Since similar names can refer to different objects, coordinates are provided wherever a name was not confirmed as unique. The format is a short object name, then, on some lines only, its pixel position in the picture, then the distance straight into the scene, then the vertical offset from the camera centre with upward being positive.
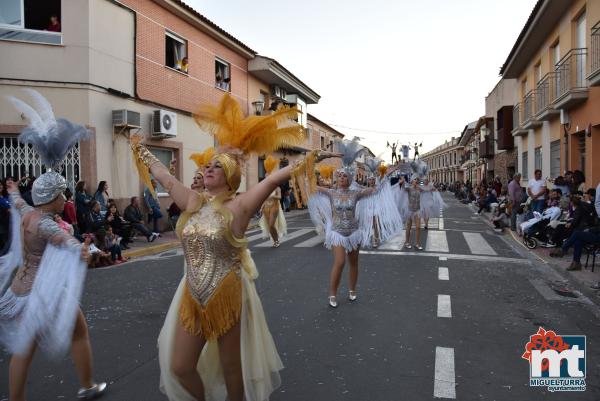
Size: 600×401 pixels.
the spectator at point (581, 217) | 9.34 -0.56
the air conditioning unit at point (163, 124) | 15.64 +2.38
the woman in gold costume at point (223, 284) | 2.94 -0.57
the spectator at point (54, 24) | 12.79 +4.67
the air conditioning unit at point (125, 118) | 13.69 +2.27
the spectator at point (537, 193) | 13.58 -0.11
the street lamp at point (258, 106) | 22.65 +4.25
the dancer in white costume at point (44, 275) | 3.21 -0.55
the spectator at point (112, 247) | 10.27 -1.11
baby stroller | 11.75 -1.12
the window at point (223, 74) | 20.84 +5.37
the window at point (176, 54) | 17.41 +5.25
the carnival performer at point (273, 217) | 12.20 -0.61
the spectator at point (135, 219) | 13.16 -0.65
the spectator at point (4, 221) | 8.72 -0.43
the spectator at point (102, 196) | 12.23 +0.00
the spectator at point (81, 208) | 10.95 -0.27
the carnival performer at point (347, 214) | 6.34 -0.31
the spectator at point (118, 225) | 11.87 -0.76
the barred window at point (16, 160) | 11.90 +0.94
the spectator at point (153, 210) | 14.70 -0.47
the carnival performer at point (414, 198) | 11.29 -0.17
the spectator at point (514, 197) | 14.86 -0.24
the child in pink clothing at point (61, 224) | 3.51 -0.22
